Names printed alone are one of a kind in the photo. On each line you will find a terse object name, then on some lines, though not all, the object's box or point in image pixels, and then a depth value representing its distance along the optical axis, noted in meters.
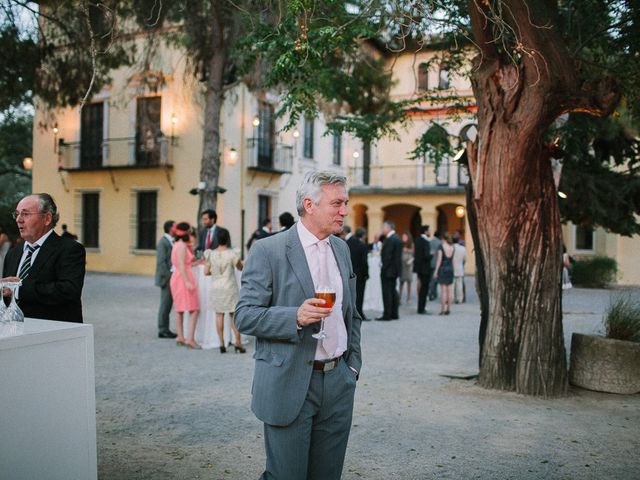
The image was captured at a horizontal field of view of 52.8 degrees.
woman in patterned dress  9.27
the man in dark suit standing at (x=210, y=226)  9.80
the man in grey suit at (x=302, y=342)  2.97
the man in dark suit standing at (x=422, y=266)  14.43
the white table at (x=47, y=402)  3.01
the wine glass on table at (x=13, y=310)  3.22
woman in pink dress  9.79
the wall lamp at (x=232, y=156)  23.36
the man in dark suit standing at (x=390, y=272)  13.34
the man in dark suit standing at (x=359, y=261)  12.14
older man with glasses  4.16
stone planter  7.01
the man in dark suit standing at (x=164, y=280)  10.55
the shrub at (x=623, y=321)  7.23
